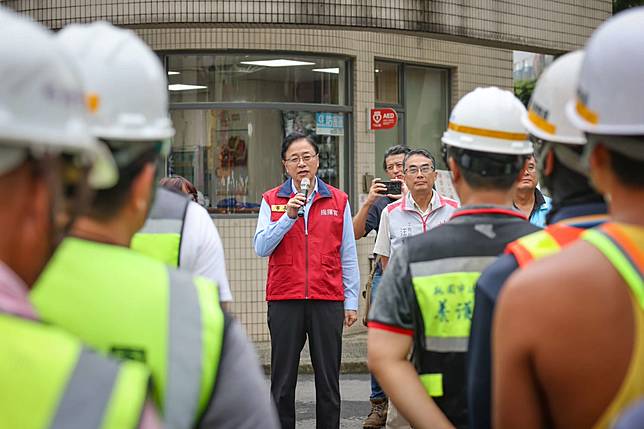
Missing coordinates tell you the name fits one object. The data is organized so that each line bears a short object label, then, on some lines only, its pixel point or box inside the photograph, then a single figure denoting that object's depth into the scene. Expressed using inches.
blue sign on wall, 502.0
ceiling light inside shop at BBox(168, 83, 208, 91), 494.0
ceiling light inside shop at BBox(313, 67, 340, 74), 508.0
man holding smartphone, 343.3
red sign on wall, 509.7
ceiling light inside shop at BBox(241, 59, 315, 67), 496.7
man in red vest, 309.3
